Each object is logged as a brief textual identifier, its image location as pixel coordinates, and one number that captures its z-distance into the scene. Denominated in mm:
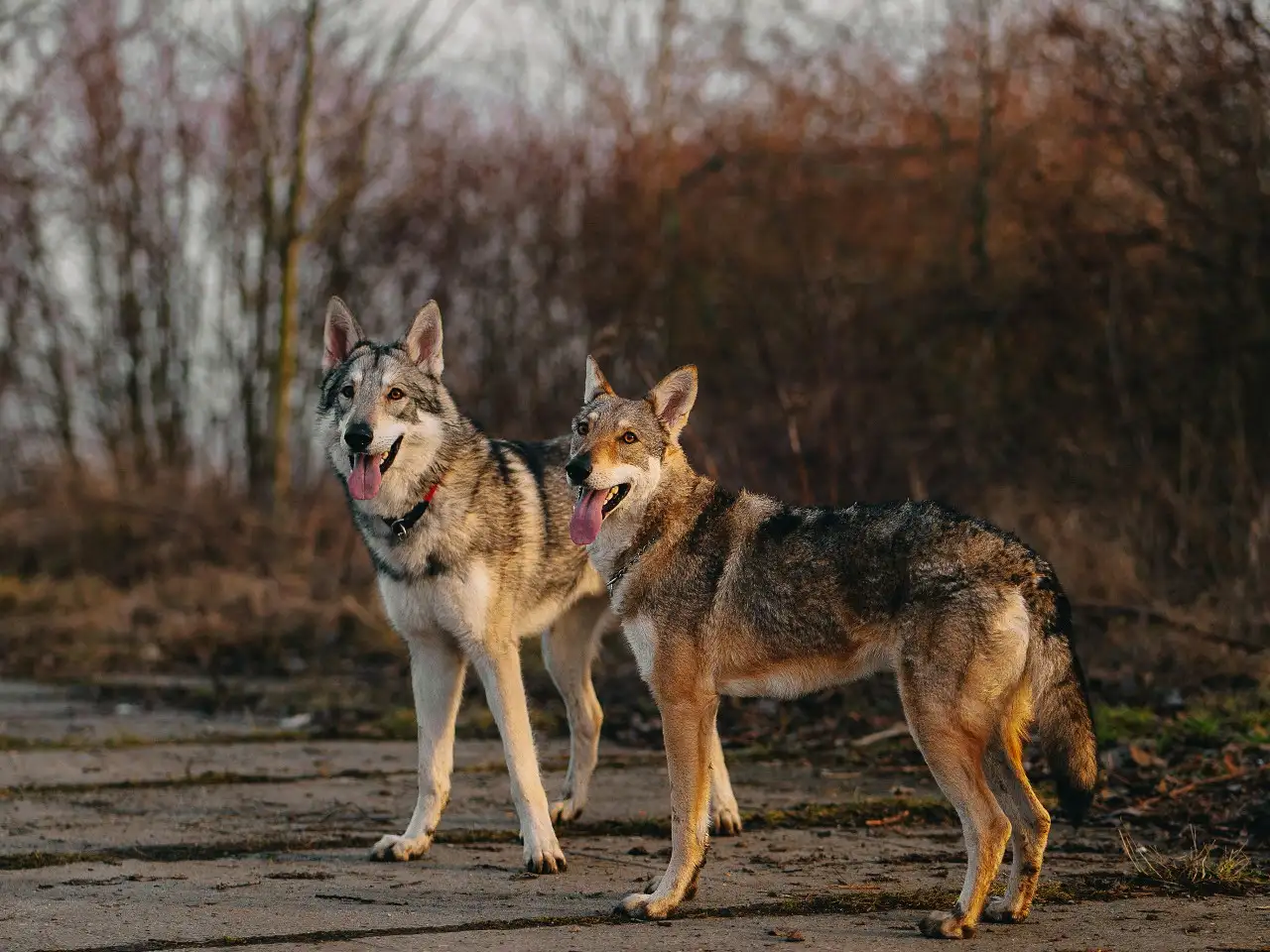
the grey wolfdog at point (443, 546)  13945
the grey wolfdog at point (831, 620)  10867
